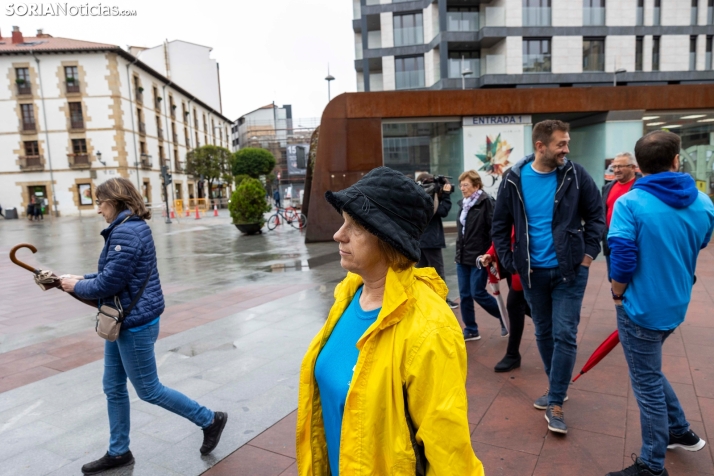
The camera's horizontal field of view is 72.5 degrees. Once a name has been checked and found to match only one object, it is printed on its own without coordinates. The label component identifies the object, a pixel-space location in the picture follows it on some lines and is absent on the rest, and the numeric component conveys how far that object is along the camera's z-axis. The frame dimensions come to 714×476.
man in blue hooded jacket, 2.46
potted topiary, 17.67
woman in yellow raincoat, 1.40
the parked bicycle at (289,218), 19.59
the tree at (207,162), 51.06
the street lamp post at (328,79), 42.62
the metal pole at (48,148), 41.50
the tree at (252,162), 60.00
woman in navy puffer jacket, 2.81
